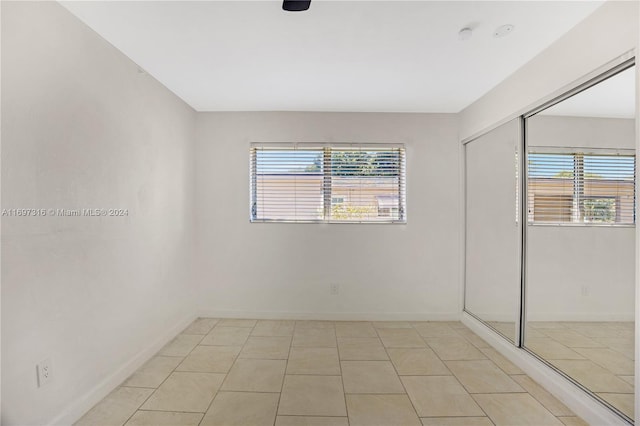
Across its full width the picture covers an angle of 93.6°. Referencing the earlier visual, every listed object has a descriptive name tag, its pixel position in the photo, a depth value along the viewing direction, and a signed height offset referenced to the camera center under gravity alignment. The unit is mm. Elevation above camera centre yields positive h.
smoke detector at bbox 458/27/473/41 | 2000 +1201
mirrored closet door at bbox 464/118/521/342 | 2707 -180
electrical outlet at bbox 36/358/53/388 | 1630 -906
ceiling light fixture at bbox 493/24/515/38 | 1972 +1215
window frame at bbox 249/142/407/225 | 3660 +432
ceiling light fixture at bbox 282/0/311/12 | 1677 +1169
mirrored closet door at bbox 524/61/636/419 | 1755 -178
